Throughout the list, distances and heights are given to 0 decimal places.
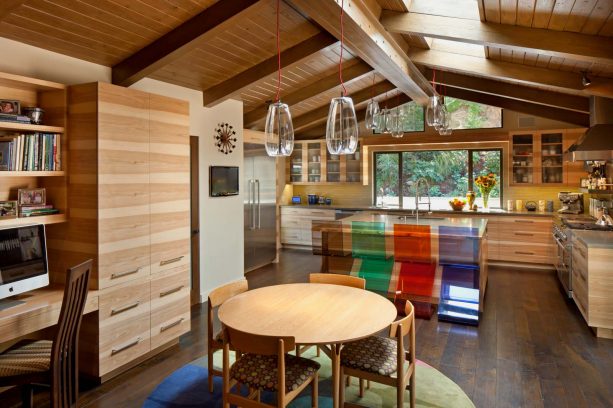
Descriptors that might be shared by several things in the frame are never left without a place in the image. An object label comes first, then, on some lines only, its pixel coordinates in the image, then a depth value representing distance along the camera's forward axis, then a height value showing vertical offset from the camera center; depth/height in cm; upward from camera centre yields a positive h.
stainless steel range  492 -56
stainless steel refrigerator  650 -14
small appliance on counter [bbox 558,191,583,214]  668 -12
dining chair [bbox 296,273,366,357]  328 -67
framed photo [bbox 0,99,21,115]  286 +65
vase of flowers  740 +22
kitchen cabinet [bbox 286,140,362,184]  859 +68
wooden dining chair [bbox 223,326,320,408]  207 -98
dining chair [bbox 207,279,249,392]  288 -80
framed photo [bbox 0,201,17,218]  289 -7
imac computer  270 -42
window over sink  777 +47
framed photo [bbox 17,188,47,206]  306 +3
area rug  283 -140
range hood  443 +67
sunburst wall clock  548 +82
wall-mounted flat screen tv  537 +24
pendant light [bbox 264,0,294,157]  227 +39
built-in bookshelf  290 +43
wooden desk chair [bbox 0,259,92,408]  241 -95
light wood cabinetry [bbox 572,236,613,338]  387 -89
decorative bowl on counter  740 -13
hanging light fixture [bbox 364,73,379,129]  382 +77
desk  253 -74
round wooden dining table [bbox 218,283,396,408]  227 -72
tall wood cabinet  313 -16
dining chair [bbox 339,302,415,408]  234 -99
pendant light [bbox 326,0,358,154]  222 +40
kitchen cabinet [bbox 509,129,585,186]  684 +64
